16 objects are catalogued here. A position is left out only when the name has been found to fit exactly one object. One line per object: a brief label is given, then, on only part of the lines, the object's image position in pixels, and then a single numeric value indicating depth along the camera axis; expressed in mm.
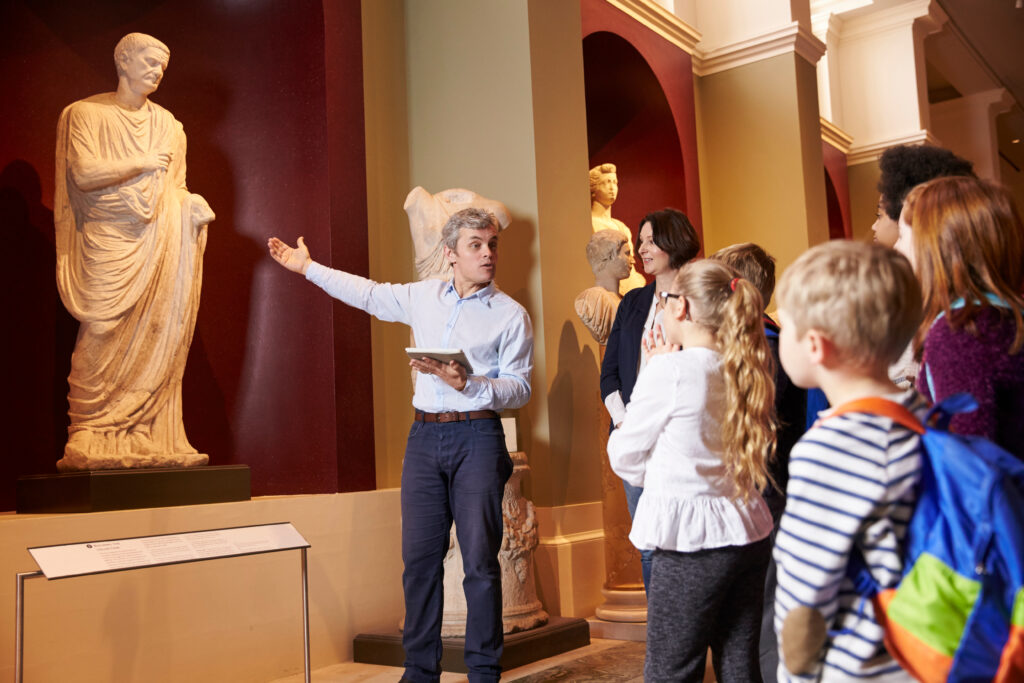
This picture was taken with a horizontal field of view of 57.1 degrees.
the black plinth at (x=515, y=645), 3980
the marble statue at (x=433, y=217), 4703
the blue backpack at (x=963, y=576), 1259
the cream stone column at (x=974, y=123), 12812
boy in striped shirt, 1337
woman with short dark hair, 3764
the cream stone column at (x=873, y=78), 10852
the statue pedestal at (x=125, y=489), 3562
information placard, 2740
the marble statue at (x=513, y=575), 4219
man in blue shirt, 3344
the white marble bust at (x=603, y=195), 6217
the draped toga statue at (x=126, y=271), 3920
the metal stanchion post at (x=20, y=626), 2719
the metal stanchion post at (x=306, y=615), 3381
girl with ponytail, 2047
